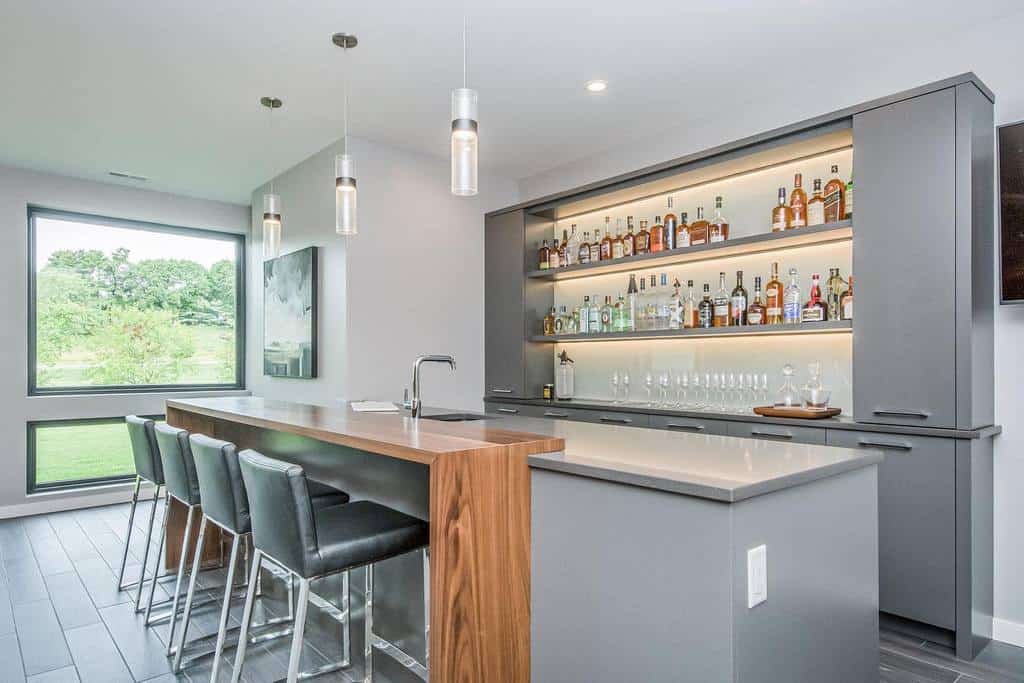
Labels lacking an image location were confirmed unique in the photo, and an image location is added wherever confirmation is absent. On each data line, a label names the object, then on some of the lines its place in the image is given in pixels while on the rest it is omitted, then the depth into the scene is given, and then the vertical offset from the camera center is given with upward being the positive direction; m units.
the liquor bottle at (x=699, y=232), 3.65 +0.64
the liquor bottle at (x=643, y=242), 3.99 +0.64
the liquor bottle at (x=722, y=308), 3.60 +0.20
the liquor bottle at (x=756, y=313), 3.44 +0.16
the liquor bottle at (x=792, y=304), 3.29 +0.20
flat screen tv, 2.54 +0.53
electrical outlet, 1.39 -0.53
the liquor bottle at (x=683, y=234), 3.72 +0.64
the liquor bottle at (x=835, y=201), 3.05 +0.69
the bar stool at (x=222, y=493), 2.19 -0.55
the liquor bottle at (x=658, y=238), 3.88 +0.65
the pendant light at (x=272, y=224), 3.28 +0.62
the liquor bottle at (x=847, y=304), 3.03 +0.18
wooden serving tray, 2.97 -0.35
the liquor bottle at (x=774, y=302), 3.36 +0.22
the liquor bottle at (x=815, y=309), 3.17 +0.17
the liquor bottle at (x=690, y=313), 3.80 +0.18
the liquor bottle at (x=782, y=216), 3.24 +0.65
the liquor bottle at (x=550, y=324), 4.66 +0.13
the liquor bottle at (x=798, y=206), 3.19 +0.70
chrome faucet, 2.75 -0.19
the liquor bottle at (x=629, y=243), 4.07 +0.65
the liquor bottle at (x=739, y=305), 3.52 +0.21
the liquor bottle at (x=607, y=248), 4.24 +0.64
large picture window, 5.12 +0.32
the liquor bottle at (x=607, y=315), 4.30 +0.19
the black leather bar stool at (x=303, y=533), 1.77 -0.59
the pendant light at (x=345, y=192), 2.78 +0.67
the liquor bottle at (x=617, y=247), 4.18 +0.64
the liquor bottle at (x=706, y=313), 3.69 +0.17
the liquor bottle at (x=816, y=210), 3.12 +0.66
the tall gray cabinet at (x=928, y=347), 2.51 -0.02
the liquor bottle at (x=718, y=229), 3.61 +0.66
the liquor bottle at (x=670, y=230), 3.81 +0.68
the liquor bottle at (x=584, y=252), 4.34 +0.63
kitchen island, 1.48 -0.48
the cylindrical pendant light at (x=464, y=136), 2.09 +0.70
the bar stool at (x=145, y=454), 3.05 -0.56
